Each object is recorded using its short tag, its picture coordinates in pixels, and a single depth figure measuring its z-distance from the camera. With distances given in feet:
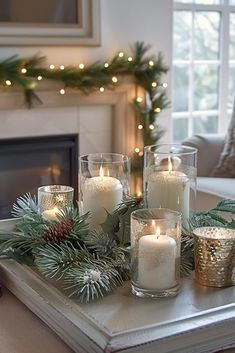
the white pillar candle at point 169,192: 5.18
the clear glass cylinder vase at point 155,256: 4.61
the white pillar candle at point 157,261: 4.60
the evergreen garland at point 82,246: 4.66
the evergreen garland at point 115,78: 10.29
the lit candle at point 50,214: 5.45
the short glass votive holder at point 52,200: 5.52
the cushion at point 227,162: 10.08
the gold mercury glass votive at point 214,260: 4.70
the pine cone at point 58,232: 5.03
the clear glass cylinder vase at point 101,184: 5.33
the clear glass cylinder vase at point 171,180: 5.18
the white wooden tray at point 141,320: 4.14
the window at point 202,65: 12.94
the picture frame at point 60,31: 10.30
